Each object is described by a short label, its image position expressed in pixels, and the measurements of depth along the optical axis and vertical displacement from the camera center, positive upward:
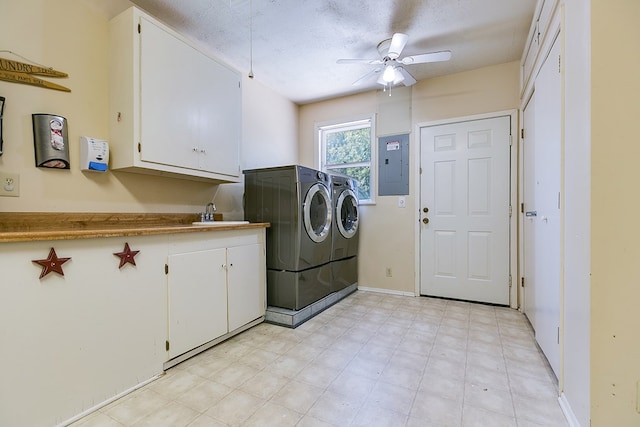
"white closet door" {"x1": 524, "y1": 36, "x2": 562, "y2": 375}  1.68 -0.01
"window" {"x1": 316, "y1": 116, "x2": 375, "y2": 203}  3.89 +0.80
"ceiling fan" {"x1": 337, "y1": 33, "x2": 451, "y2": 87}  2.40 +1.29
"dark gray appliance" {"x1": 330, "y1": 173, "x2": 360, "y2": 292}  3.26 -0.28
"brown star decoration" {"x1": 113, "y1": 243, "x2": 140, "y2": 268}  1.61 -0.25
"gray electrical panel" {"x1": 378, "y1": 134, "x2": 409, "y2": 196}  3.59 +0.54
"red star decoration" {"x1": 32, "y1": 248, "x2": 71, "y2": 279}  1.31 -0.24
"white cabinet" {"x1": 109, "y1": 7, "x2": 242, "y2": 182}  1.91 +0.77
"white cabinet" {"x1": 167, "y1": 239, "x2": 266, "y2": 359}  1.90 -0.61
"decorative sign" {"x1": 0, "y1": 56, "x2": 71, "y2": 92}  1.60 +0.77
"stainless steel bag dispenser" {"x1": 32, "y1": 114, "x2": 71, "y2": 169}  1.69 +0.41
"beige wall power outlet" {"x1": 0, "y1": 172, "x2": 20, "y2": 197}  1.57 +0.14
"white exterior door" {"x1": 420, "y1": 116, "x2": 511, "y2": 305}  3.13 -0.02
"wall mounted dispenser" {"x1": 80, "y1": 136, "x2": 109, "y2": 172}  1.86 +0.35
